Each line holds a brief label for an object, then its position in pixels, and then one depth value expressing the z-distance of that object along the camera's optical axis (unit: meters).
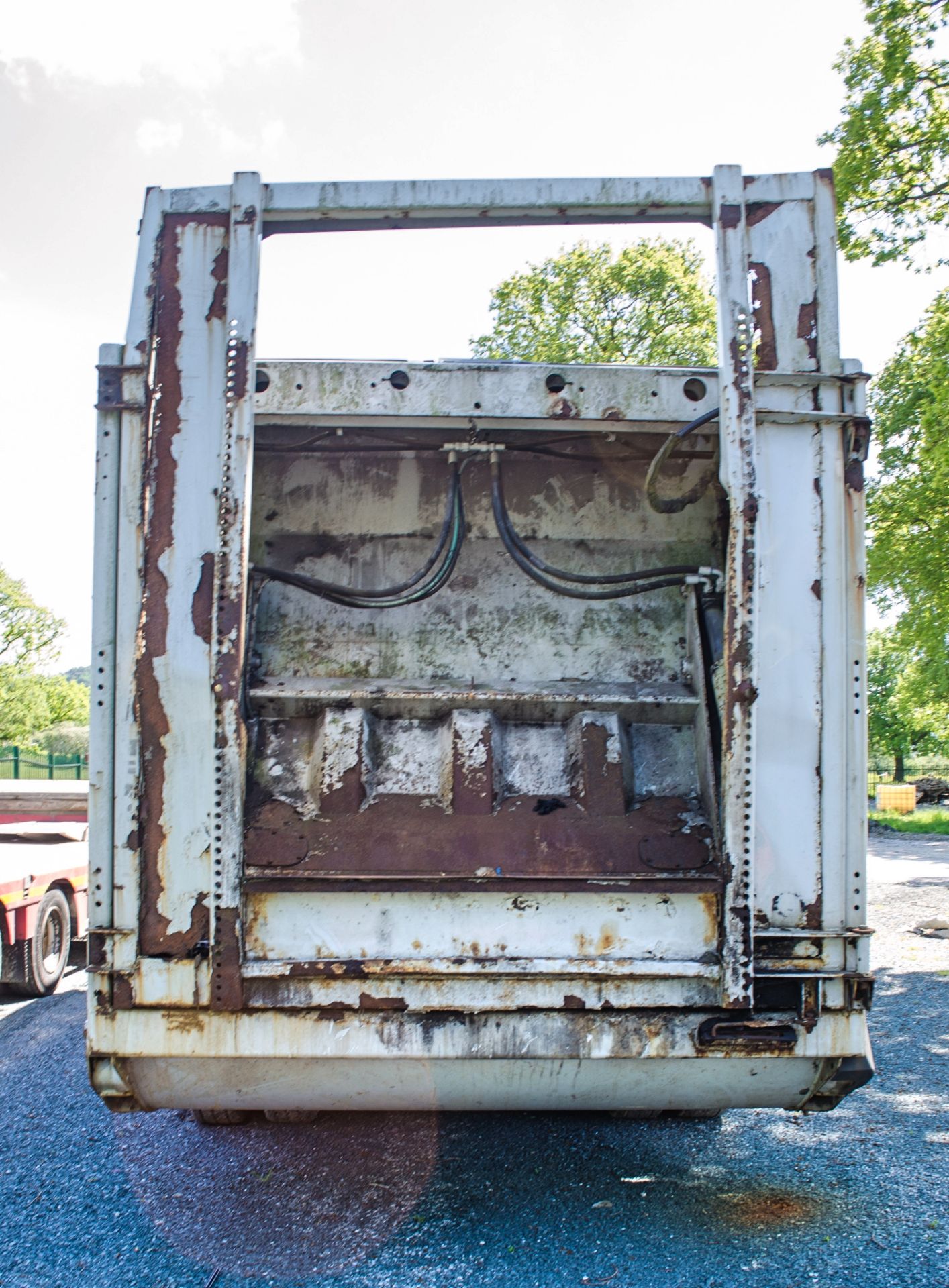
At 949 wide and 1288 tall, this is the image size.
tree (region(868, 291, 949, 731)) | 9.44
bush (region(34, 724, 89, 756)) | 42.56
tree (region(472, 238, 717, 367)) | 22.81
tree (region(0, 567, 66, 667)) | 36.97
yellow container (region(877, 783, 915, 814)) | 27.85
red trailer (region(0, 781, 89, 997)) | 5.84
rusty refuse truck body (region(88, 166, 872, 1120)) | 2.51
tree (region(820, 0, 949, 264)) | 9.32
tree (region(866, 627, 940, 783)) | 37.31
